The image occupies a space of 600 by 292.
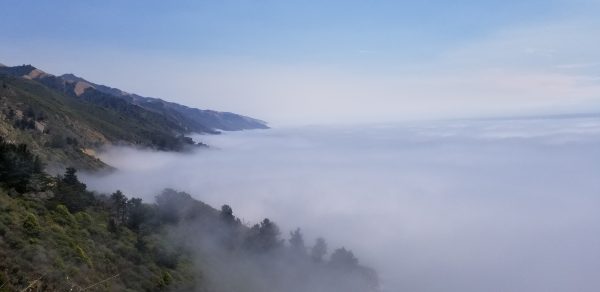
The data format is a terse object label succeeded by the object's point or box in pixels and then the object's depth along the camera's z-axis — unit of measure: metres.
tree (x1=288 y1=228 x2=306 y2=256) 96.81
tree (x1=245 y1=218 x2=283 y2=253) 85.19
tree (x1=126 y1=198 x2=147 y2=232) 54.43
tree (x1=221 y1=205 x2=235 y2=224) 89.56
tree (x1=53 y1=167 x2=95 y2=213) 44.12
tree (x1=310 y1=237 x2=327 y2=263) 99.30
